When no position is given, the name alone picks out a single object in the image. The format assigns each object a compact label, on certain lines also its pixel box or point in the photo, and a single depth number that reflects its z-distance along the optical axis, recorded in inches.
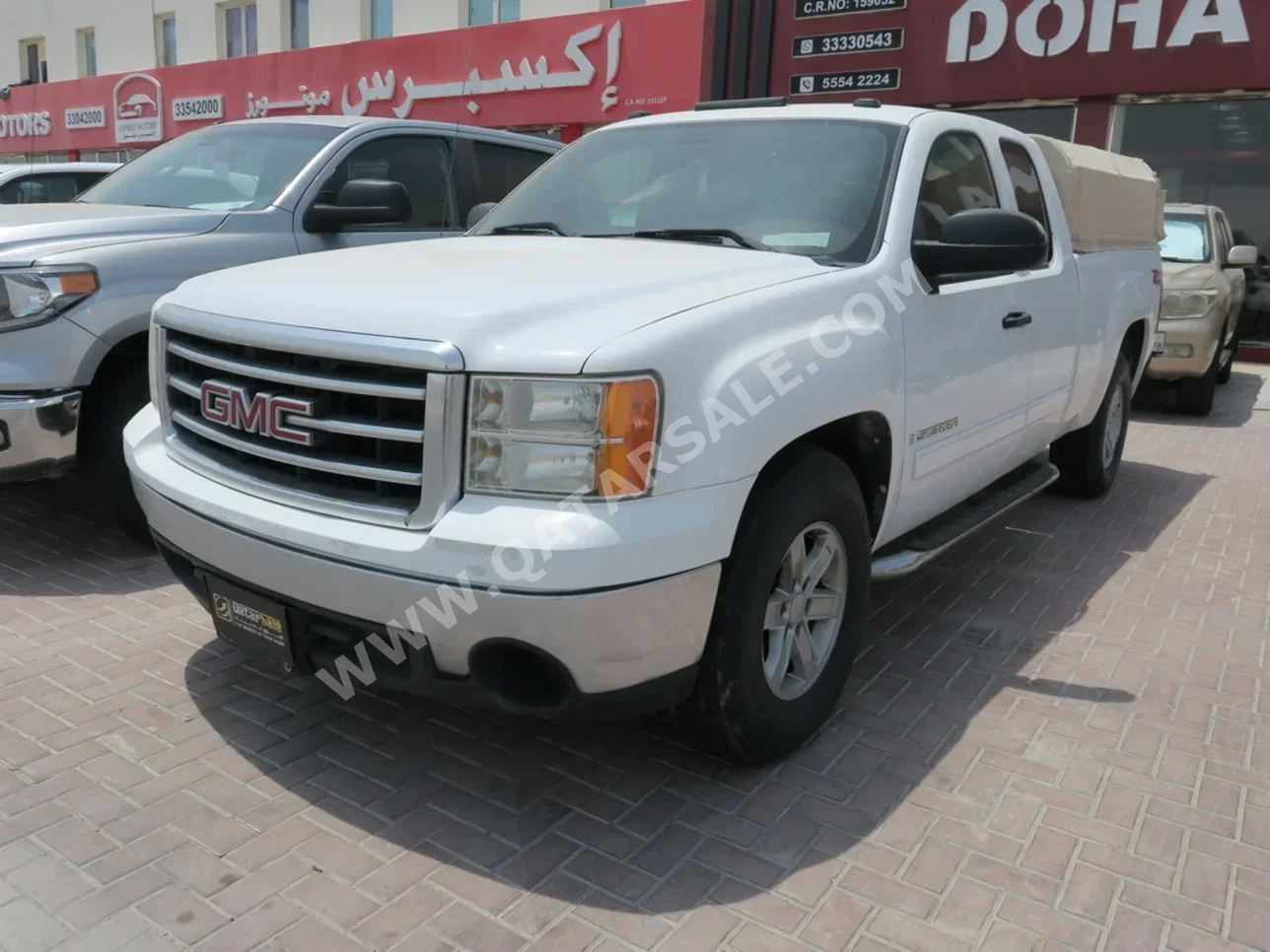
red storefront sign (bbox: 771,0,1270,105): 474.3
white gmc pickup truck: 93.7
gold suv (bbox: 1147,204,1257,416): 358.9
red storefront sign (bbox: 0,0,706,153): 623.5
